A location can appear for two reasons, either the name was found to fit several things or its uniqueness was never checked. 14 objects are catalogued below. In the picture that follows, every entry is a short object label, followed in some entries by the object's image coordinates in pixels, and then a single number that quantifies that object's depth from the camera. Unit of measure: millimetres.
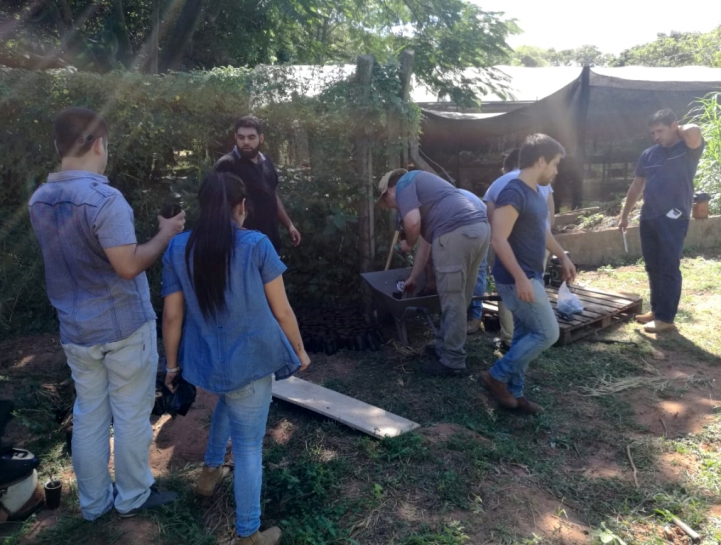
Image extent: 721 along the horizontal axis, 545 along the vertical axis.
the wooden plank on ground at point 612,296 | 5980
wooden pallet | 5320
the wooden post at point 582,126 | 10680
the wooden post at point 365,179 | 5441
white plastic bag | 4762
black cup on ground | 2943
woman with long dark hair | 2371
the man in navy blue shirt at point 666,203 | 5199
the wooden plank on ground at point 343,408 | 3648
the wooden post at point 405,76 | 5656
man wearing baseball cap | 4340
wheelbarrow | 4770
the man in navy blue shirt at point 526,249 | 3471
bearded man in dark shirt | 4316
